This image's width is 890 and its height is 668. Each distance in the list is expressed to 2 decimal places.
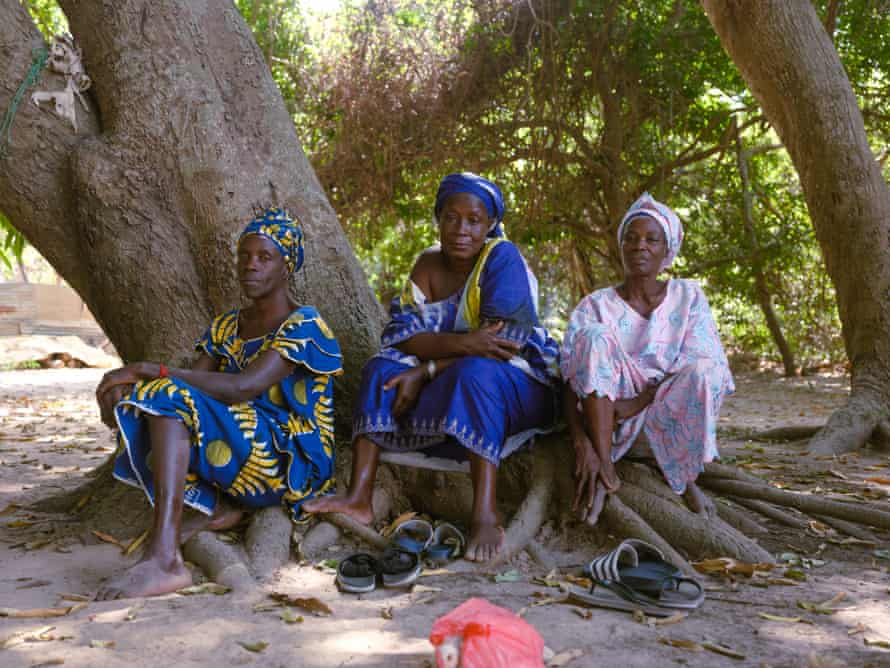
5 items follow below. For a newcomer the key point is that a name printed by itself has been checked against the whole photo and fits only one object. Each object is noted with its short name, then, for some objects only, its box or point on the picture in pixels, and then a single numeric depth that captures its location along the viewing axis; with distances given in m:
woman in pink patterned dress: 3.35
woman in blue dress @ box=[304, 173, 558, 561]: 3.33
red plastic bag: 2.09
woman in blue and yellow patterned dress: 3.03
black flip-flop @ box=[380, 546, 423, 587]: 2.94
